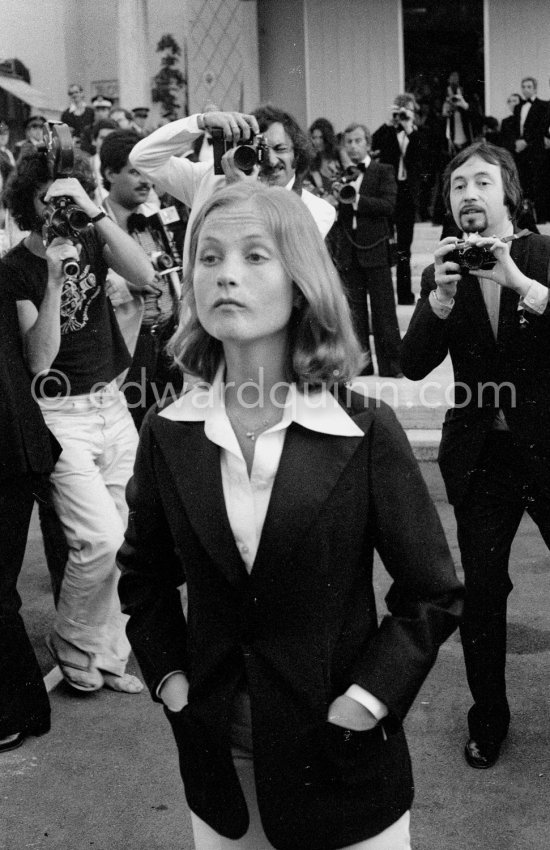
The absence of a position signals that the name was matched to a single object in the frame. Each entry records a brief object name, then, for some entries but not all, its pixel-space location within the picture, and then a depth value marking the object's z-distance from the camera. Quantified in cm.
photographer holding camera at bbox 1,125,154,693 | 412
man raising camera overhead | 484
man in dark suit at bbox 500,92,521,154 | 1396
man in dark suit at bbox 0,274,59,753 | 396
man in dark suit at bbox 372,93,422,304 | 1187
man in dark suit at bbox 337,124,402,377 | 967
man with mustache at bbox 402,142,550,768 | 361
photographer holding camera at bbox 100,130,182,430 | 559
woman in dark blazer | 206
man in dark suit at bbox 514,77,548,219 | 1344
